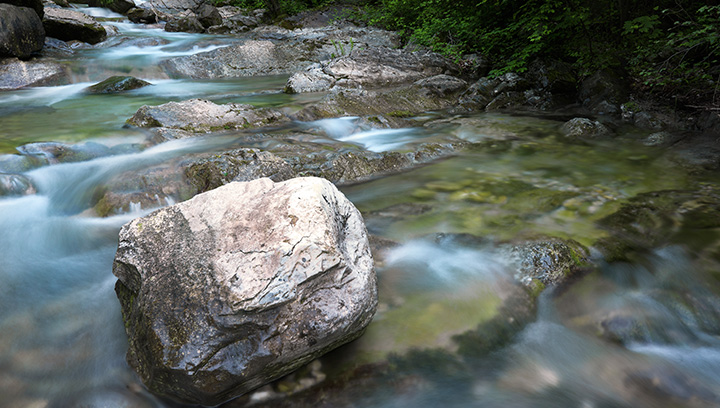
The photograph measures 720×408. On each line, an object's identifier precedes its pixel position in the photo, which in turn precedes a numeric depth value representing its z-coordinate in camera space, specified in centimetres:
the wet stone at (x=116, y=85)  853
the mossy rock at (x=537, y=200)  404
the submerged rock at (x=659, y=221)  337
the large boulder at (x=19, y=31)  889
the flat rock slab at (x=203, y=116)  562
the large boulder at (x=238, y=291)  189
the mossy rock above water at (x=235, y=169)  412
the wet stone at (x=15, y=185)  398
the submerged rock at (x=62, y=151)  461
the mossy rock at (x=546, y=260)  294
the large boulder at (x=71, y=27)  1145
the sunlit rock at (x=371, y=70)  859
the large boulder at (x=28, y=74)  895
